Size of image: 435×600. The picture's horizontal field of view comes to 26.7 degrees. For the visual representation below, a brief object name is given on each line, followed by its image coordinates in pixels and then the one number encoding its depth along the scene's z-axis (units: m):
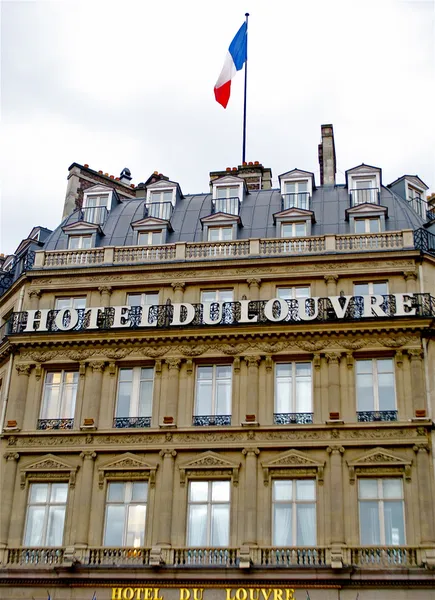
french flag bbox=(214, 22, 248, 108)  42.16
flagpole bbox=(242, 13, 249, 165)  42.88
